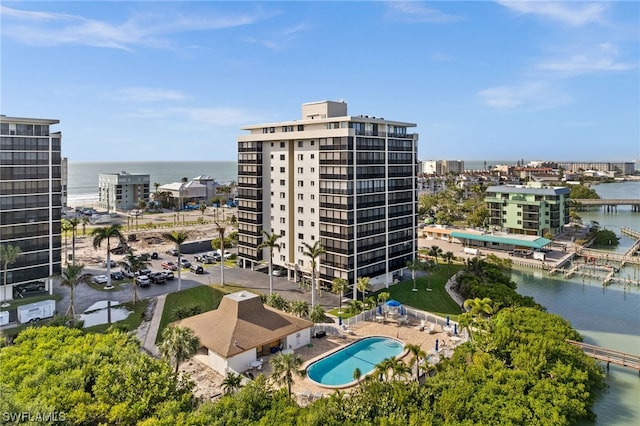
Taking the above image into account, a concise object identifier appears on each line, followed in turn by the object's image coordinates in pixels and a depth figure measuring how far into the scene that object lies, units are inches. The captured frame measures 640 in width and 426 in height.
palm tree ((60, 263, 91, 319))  1787.6
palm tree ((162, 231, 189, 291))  2262.6
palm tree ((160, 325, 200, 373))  1232.2
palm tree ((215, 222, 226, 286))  2389.3
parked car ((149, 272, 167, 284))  2455.7
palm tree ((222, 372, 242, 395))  1182.3
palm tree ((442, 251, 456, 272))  2704.0
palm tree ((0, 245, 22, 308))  1899.6
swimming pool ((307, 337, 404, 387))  1440.7
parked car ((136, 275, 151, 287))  2384.4
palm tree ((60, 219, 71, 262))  2773.9
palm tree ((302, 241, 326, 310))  1949.6
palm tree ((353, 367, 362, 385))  1268.5
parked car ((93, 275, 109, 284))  2433.6
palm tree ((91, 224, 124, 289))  2202.1
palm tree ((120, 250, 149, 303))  2069.4
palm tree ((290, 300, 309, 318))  1801.2
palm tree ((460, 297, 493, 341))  1596.9
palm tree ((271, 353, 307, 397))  1197.7
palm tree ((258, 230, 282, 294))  2149.4
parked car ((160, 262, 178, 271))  2731.3
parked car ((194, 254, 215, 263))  2970.0
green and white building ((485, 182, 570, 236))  3710.6
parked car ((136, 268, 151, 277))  2593.5
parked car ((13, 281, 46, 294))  2102.6
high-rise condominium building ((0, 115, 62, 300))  2020.2
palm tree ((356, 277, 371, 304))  1983.9
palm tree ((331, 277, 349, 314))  2001.7
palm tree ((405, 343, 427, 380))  1316.4
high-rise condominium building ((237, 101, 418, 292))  2130.9
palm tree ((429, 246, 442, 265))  2667.3
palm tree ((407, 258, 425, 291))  2338.8
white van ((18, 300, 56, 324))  1802.4
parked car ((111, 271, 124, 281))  2529.5
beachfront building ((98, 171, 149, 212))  5802.2
